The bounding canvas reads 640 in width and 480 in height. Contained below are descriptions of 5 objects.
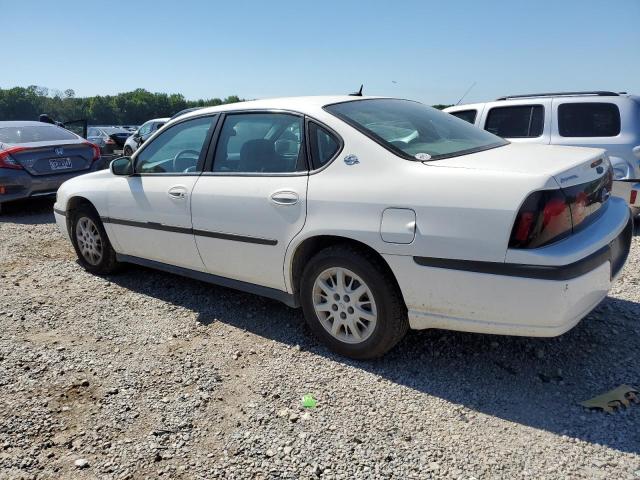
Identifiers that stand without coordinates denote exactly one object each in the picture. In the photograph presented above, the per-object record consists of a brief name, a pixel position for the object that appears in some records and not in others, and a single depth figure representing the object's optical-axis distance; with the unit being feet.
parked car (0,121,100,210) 25.20
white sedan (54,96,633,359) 8.04
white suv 18.71
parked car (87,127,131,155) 52.98
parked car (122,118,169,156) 51.39
